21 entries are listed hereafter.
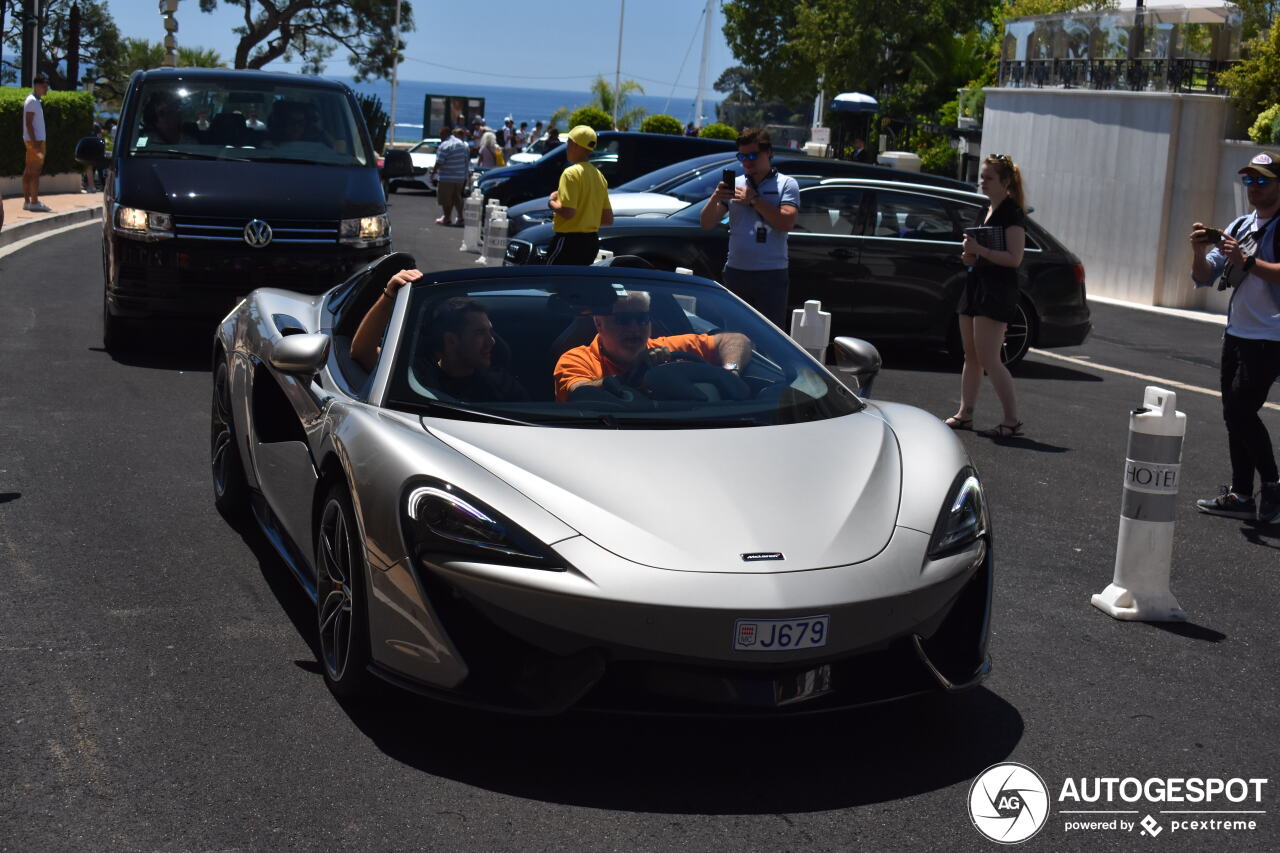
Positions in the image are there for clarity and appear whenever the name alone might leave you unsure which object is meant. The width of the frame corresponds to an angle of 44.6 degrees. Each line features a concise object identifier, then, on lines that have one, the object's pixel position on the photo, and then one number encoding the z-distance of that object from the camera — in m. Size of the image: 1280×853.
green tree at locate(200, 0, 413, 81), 66.75
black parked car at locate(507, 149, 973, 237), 13.98
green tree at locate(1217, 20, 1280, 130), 19.69
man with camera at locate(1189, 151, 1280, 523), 7.47
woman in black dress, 9.39
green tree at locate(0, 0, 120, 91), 68.74
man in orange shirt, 5.17
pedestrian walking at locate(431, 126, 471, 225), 25.09
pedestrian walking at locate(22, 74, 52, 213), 21.36
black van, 10.62
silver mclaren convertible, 4.01
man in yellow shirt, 11.72
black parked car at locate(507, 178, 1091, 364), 12.97
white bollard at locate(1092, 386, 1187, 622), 5.83
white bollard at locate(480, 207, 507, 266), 17.92
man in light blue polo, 10.01
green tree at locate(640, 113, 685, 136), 46.28
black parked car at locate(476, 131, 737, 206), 24.81
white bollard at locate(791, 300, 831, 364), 9.30
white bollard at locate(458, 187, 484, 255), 20.88
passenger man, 4.98
